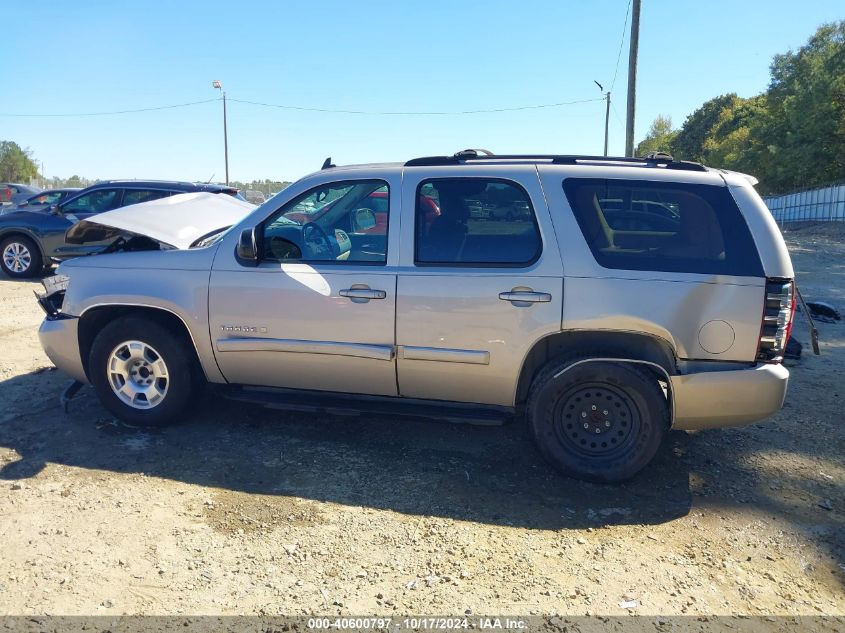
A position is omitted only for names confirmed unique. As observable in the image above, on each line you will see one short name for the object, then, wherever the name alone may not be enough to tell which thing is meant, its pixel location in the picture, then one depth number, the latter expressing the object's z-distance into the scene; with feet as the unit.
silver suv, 12.37
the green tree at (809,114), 136.15
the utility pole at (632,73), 55.47
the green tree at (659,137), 263.70
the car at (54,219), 36.96
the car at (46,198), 48.30
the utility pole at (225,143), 138.92
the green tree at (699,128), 241.55
